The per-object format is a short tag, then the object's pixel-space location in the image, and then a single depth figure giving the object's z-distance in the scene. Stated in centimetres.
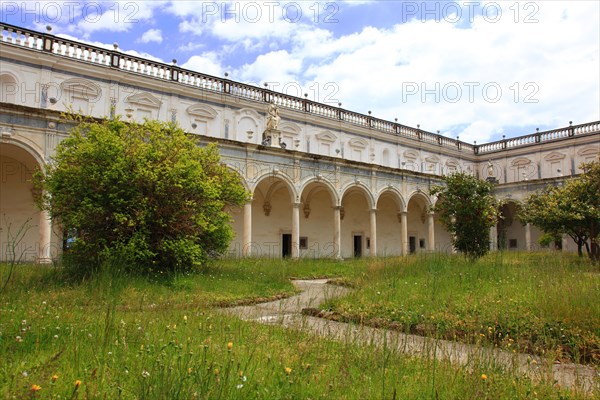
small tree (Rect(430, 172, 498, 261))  1588
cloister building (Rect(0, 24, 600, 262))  1939
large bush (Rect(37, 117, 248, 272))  1045
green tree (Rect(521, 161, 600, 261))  1655
